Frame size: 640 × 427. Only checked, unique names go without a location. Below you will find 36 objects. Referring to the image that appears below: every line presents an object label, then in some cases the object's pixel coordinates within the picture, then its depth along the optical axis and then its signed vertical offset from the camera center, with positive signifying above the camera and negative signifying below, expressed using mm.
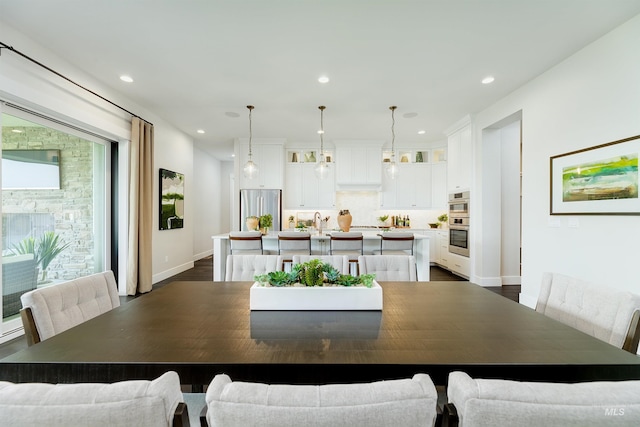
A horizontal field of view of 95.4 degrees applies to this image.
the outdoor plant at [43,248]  2998 -411
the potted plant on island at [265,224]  4344 -201
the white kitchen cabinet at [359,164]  6688 +1077
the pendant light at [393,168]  4492 +659
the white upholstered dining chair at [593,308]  1221 -465
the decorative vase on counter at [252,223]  4485 -193
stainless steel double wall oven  5211 -228
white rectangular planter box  1456 -440
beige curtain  4270 +21
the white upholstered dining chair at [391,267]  2318 -455
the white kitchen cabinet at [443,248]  6090 -797
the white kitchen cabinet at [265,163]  6531 +1071
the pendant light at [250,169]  4430 +634
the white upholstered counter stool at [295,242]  3986 -438
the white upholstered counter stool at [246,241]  3982 -423
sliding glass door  2865 +55
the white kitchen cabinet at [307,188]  6797 +529
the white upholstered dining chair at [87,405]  514 -349
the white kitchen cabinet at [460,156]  5150 +1036
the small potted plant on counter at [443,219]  6492 -194
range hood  6746 +557
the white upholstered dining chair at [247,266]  2383 -454
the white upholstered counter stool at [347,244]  3869 -449
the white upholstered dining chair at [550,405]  522 -352
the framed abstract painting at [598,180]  2553 +306
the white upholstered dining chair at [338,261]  2242 -391
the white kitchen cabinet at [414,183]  6816 +659
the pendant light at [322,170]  4477 +626
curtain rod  2490 +1387
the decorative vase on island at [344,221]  4535 -162
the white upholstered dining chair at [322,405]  516 -351
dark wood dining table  920 -492
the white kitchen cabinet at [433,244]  6551 -752
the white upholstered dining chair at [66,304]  1241 -461
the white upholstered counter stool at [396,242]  3848 -416
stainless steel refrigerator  6438 +144
